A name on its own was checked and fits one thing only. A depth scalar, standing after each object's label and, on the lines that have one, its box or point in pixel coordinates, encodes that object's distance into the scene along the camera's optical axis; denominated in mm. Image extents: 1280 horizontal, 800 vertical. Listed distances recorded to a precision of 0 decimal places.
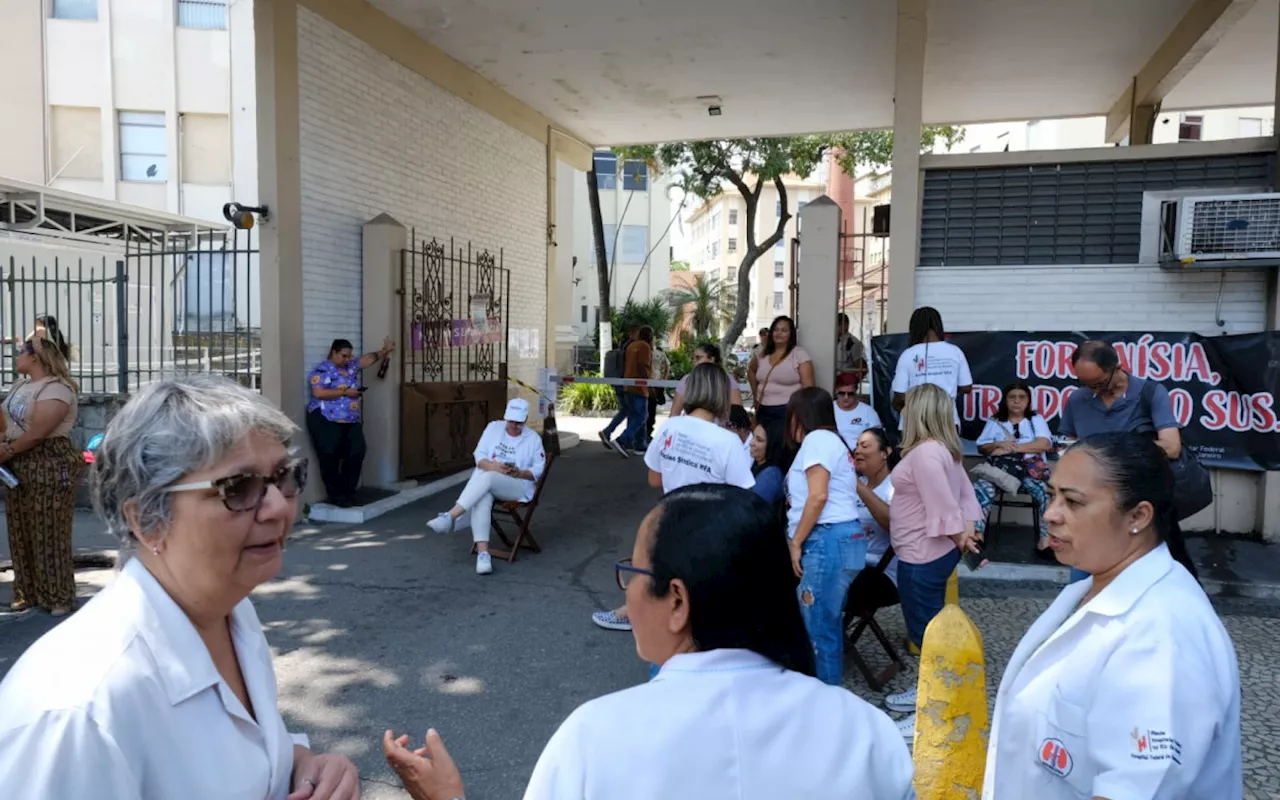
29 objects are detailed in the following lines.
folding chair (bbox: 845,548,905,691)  4223
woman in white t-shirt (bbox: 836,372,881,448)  6535
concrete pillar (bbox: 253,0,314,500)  7188
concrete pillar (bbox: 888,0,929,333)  7109
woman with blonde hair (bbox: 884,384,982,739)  3799
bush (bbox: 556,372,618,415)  18250
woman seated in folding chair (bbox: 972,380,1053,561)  6727
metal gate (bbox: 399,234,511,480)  9008
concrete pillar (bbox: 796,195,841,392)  7332
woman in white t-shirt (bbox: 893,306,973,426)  6227
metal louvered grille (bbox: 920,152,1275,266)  6773
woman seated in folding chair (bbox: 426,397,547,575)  6359
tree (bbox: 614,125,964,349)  18625
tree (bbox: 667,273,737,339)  31453
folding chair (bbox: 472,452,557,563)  6449
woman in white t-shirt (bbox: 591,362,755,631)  4074
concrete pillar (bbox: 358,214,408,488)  8477
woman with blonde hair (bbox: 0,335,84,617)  5000
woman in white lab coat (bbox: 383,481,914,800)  1159
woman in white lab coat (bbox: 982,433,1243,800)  1619
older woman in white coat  1146
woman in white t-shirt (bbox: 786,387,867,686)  3840
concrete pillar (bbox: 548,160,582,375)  13570
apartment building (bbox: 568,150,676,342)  32406
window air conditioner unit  6285
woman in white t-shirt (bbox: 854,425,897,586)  4434
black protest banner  6492
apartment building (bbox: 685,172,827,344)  49125
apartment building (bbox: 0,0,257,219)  20500
